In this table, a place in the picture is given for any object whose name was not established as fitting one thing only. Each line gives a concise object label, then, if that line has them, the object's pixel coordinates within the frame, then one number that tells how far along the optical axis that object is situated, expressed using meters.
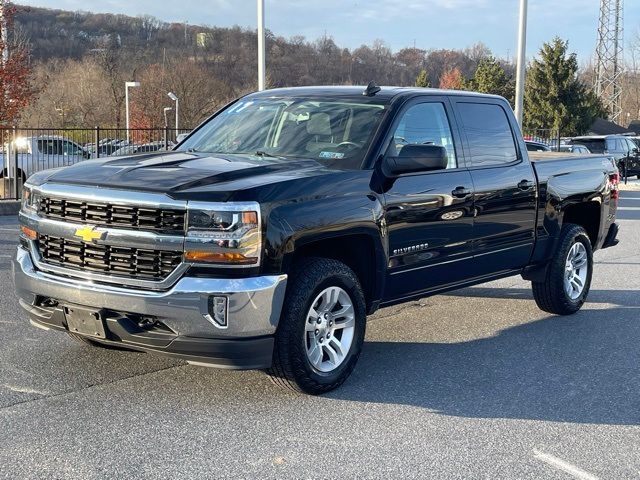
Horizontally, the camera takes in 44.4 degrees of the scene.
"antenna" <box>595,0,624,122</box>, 65.94
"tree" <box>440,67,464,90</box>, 86.88
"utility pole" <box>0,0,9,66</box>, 18.52
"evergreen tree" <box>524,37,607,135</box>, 43.25
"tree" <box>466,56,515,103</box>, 52.34
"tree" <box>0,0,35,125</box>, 18.39
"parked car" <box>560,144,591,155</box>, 25.49
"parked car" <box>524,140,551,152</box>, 19.26
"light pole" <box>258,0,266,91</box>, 19.02
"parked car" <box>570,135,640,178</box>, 28.16
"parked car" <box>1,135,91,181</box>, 15.98
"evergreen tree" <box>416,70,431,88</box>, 67.23
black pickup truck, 4.34
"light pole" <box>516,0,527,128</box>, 20.17
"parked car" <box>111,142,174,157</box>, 17.39
